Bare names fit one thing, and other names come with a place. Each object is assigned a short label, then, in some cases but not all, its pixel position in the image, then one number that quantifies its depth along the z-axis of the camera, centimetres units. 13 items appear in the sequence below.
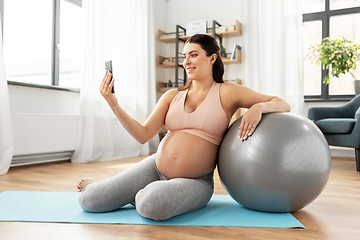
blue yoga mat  134
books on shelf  440
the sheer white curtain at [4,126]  260
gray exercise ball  134
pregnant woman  144
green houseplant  381
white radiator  289
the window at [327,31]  432
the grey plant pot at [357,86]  379
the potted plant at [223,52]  454
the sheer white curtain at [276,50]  427
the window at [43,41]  318
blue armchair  299
